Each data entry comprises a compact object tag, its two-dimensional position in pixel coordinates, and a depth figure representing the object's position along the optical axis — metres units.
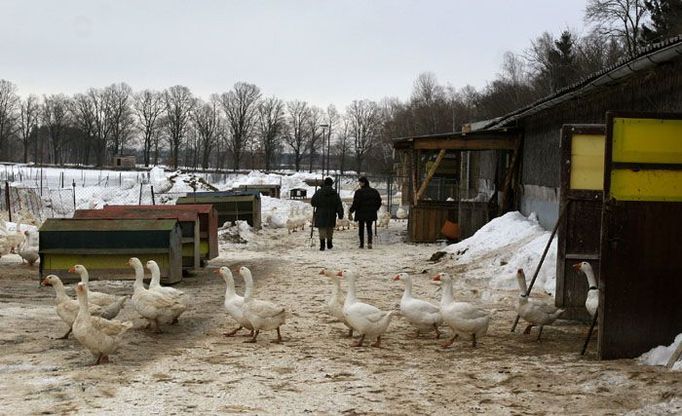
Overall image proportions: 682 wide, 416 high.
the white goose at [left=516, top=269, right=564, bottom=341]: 9.45
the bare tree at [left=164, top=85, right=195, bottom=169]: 105.31
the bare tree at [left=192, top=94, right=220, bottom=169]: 107.69
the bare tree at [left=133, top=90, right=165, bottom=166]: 108.00
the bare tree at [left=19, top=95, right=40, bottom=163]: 112.44
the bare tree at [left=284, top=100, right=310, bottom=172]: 112.56
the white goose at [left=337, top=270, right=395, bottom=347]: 9.16
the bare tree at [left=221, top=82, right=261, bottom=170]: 105.44
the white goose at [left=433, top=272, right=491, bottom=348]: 9.09
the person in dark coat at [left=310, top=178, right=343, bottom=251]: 21.19
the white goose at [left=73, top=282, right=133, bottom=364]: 7.79
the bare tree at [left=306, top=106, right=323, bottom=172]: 111.88
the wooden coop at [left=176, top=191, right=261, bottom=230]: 26.52
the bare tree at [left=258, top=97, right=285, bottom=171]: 104.69
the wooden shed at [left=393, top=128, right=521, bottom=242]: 21.70
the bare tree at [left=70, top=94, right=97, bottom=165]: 106.50
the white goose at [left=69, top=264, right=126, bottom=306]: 9.88
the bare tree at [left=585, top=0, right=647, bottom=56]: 49.53
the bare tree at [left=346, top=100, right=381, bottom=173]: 112.69
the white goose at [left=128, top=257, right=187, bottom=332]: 9.70
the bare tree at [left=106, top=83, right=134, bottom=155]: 107.31
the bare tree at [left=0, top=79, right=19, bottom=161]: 107.19
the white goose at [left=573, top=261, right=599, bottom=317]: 9.32
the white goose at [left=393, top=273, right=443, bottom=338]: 9.58
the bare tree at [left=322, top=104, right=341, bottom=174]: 116.80
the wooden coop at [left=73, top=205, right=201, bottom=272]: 15.02
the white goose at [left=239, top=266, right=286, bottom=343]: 9.34
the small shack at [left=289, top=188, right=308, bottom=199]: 51.41
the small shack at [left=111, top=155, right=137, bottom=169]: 95.56
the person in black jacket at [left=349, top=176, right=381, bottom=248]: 21.59
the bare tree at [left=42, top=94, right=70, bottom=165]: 108.51
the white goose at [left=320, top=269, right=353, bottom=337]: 10.15
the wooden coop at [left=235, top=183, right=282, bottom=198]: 47.51
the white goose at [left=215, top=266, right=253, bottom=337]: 9.53
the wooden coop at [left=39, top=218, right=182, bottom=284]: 13.52
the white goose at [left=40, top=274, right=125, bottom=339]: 8.96
